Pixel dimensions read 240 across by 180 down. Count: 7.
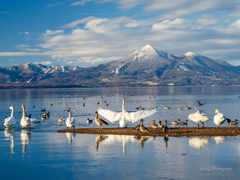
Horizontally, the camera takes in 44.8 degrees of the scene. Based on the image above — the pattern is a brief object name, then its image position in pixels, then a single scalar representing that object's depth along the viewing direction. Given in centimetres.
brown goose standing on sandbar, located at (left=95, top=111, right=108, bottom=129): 3023
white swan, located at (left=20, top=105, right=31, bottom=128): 3281
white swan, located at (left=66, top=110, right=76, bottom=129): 3164
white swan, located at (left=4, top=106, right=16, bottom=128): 3453
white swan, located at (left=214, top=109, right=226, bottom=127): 2994
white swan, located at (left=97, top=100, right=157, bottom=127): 2673
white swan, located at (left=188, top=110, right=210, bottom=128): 2970
